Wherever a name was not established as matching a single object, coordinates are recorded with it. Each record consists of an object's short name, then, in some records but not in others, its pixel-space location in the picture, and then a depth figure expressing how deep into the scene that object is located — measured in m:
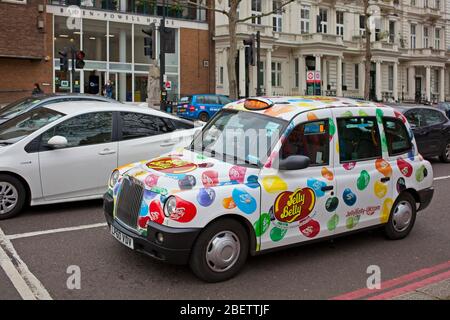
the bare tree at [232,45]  22.03
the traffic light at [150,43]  18.36
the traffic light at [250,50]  21.59
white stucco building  40.03
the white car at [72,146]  7.06
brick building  29.80
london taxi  4.72
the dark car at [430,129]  13.31
